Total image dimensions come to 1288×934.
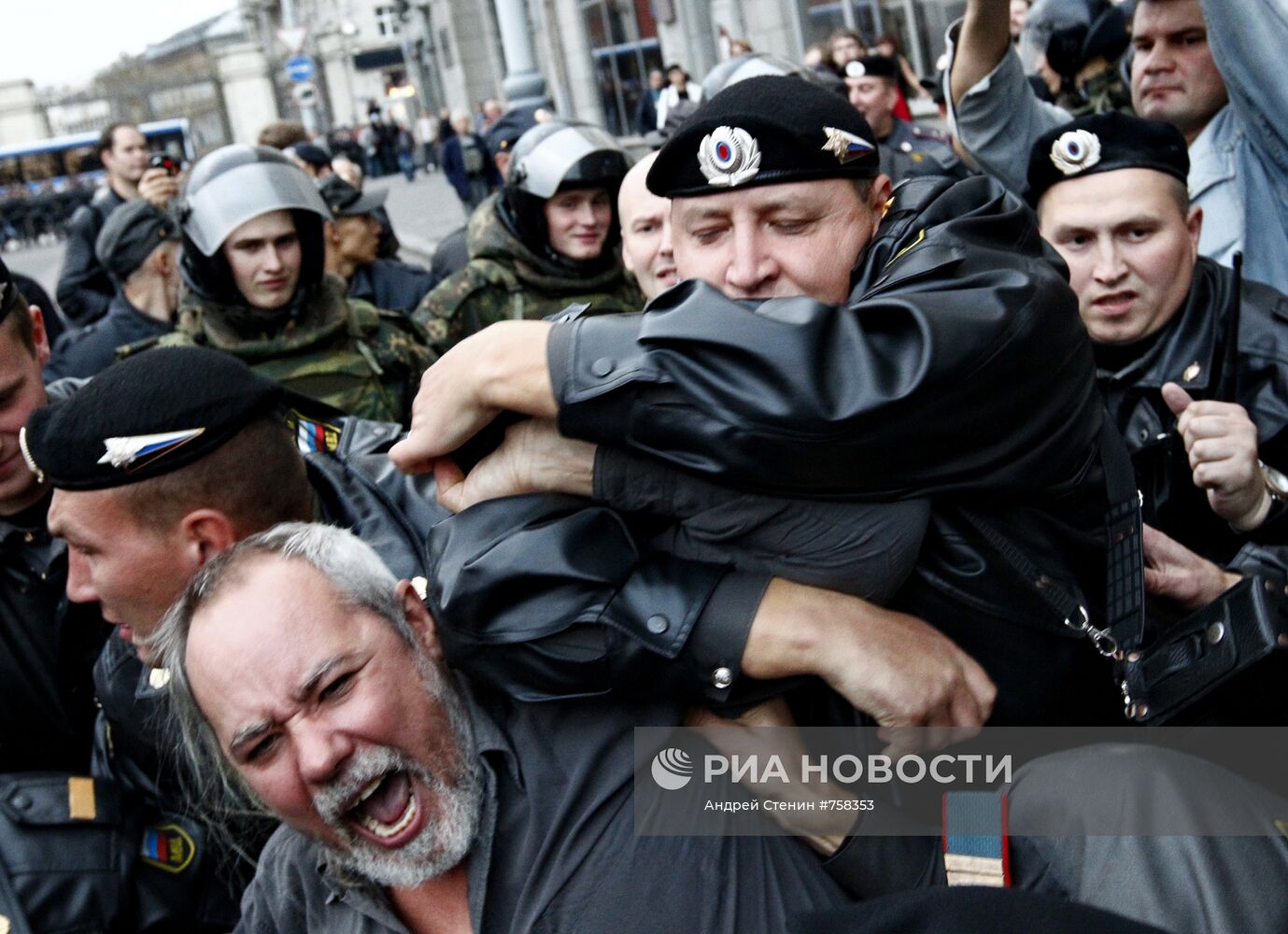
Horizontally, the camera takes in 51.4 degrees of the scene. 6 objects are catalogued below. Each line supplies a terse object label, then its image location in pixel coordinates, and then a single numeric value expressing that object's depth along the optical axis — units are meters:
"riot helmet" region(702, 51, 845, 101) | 5.32
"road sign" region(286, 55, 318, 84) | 22.12
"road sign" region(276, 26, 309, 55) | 19.64
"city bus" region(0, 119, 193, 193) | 40.50
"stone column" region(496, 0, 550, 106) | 9.73
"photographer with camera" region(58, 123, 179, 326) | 6.45
